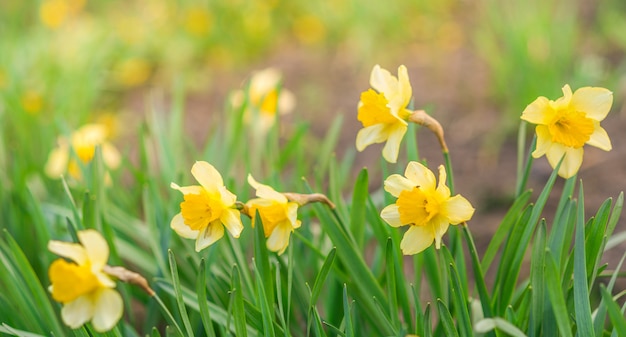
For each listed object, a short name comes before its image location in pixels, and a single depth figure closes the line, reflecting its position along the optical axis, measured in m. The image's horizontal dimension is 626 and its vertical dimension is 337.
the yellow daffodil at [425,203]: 1.04
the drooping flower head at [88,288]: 0.92
